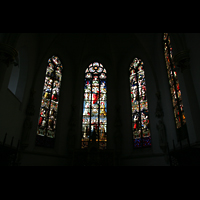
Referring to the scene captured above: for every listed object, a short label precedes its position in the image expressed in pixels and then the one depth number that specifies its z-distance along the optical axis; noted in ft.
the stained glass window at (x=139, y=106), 33.78
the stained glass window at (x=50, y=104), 33.47
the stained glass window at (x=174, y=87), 27.94
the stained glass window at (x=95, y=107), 36.35
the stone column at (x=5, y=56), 24.61
